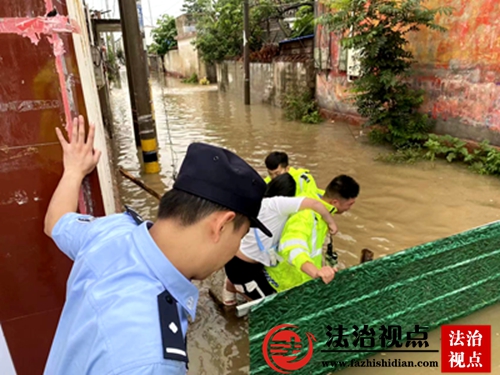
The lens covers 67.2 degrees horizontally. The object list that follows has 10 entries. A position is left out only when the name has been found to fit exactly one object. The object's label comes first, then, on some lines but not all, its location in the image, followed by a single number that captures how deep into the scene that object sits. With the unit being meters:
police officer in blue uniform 0.86
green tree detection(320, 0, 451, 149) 7.36
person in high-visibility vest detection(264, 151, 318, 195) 2.87
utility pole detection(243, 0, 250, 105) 13.56
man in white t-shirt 2.58
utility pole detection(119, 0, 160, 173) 6.08
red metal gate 1.47
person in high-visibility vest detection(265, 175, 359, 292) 2.24
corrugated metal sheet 2.05
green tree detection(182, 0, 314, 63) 17.75
